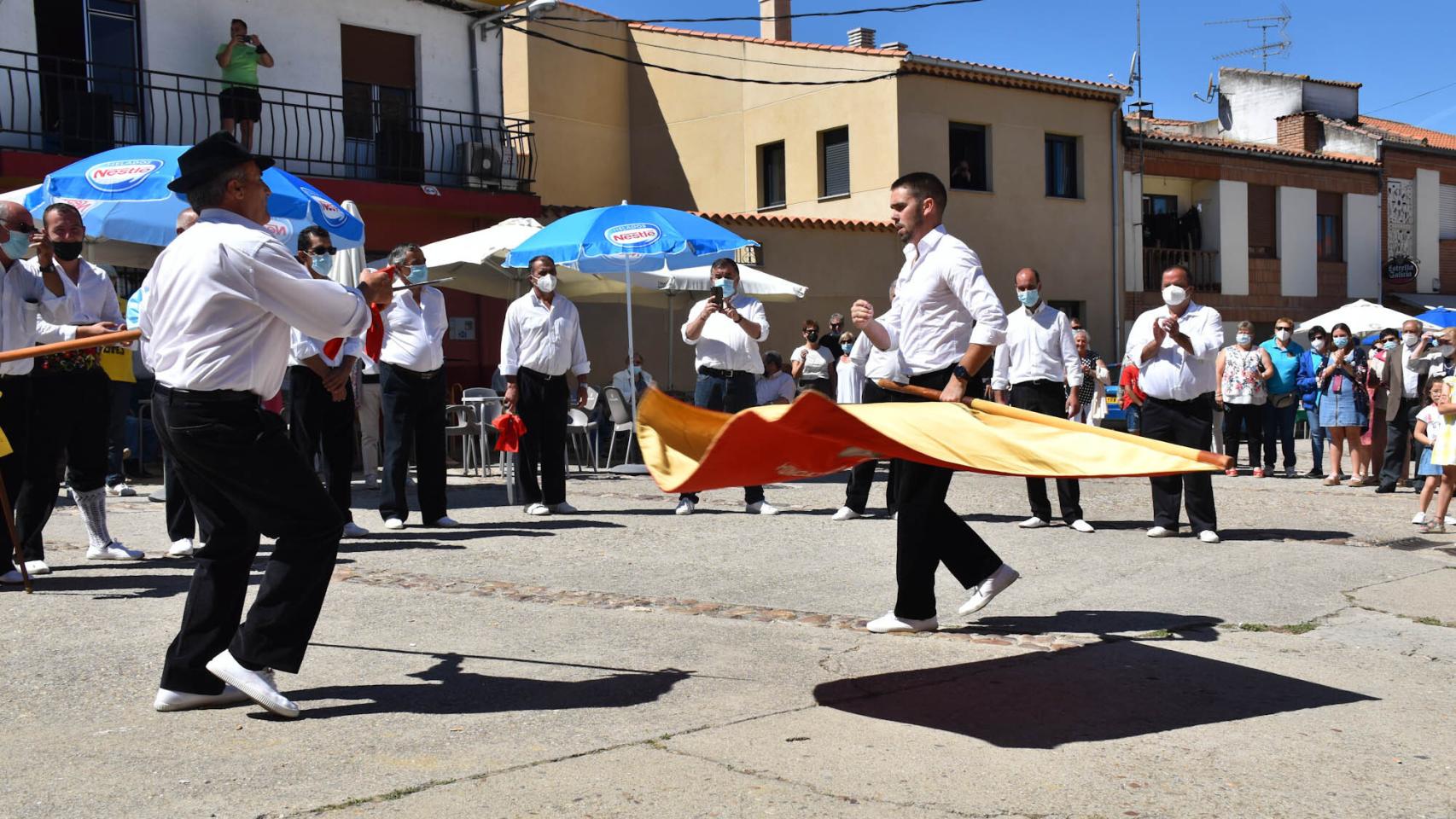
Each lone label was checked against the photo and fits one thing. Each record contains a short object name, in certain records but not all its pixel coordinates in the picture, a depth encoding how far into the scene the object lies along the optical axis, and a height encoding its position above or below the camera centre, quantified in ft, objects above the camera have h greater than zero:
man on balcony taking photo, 63.82 +13.80
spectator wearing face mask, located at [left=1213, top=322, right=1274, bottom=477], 54.65 -1.27
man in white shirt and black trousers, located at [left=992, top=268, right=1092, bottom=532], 34.60 -0.21
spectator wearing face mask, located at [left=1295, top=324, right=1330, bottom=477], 55.93 -1.18
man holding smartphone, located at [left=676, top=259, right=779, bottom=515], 36.86 +0.27
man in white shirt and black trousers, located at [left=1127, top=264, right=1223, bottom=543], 32.68 -0.62
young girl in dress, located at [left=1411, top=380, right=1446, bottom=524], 35.62 -2.29
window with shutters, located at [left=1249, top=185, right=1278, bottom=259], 115.65 +10.72
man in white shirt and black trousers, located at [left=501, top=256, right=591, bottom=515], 36.40 -0.03
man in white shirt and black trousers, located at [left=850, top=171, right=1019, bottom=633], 20.12 +0.17
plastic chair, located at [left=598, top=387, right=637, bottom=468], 54.29 -1.65
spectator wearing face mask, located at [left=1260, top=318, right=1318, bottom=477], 56.70 -2.19
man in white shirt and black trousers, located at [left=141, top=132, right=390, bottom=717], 15.43 -0.57
